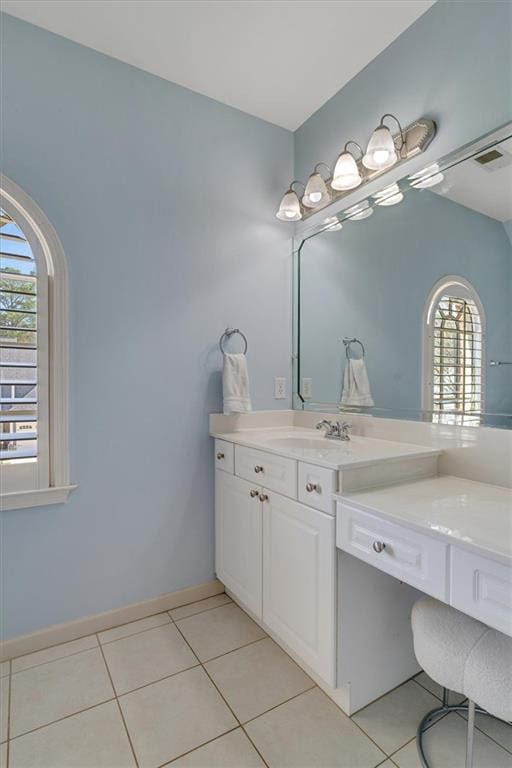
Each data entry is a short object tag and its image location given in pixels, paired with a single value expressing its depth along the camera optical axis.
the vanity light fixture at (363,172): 1.60
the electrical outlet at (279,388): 2.32
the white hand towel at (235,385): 2.02
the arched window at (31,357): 1.61
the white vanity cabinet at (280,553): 1.36
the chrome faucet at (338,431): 1.87
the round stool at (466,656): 0.98
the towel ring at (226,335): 2.13
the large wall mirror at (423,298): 1.36
